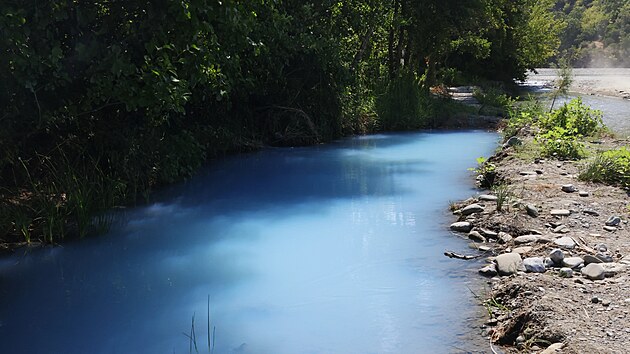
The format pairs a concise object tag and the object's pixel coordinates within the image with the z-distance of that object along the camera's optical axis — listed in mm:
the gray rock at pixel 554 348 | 3963
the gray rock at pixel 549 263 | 5608
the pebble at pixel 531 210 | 7321
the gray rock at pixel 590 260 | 5480
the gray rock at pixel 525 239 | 6479
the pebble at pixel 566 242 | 5980
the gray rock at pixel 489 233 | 7070
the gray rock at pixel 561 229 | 6582
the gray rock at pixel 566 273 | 5277
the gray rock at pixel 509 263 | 5801
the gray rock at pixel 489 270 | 5992
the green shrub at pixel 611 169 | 8391
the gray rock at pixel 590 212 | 7080
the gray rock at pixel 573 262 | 5449
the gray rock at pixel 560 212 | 7125
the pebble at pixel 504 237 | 6766
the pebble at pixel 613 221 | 6680
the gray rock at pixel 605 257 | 5527
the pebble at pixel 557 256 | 5600
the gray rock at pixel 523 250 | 6168
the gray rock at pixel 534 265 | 5570
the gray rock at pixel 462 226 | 7668
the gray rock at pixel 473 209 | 8141
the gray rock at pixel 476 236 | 7159
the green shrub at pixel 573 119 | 12609
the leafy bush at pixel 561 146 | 10305
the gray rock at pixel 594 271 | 5098
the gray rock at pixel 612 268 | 5133
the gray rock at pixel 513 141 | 12160
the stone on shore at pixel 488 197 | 8480
